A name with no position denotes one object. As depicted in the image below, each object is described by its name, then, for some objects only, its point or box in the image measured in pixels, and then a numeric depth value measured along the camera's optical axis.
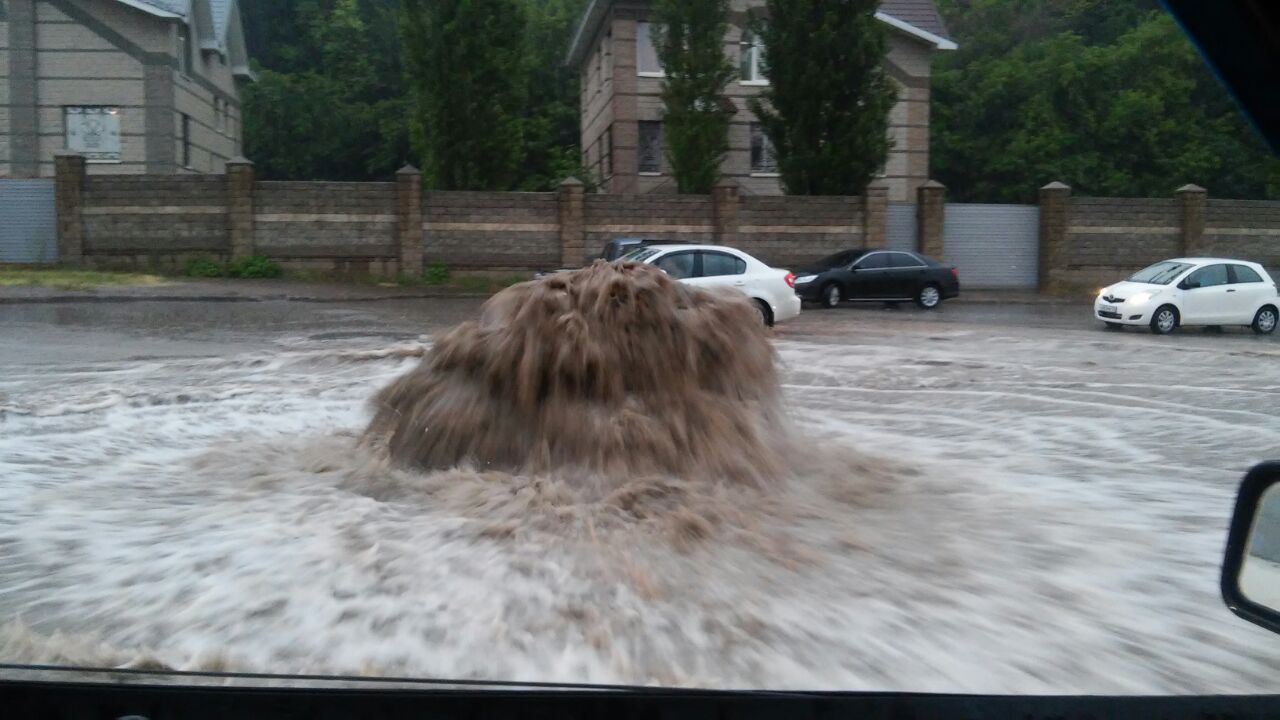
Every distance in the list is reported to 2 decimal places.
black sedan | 26.33
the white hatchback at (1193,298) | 19.89
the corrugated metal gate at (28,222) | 27.92
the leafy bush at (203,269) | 27.97
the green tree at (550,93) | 48.06
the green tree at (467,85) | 30.33
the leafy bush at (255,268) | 28.08
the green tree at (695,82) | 32.34
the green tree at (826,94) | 30.66
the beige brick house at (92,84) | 33.09
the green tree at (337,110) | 50.69
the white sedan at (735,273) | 18.72
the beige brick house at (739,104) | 36.62
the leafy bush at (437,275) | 28.98
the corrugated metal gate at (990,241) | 32.62
